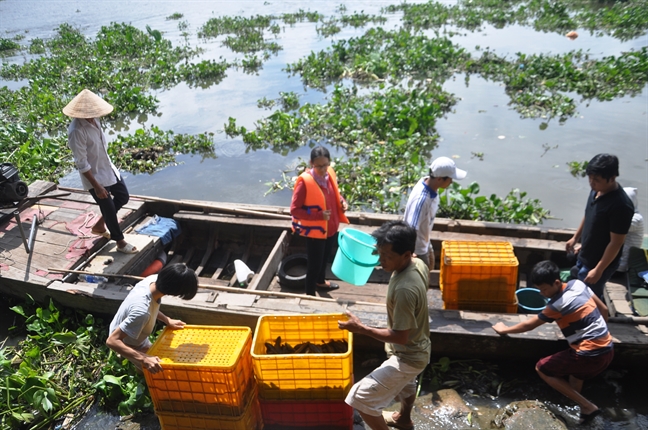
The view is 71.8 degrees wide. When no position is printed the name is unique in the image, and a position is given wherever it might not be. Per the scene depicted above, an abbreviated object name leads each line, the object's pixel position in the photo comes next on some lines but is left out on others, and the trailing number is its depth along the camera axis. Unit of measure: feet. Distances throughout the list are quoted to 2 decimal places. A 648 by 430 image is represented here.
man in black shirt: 10.46
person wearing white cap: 11.76
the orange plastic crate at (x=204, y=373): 9.39
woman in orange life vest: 13.53
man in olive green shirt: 8.27
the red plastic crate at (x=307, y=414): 10.28
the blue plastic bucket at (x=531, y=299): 14.32
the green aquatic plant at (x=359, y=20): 74.11
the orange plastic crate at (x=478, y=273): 12.67
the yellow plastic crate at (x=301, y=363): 9.55
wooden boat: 12.42
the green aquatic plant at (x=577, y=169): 26.78
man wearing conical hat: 14.08
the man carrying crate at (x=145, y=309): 9.33
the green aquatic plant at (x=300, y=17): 81.87
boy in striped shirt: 10.07
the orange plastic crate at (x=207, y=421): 10.01
